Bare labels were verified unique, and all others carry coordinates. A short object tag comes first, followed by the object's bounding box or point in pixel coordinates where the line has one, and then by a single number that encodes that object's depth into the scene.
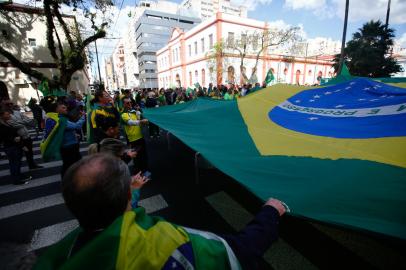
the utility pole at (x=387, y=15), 13.55
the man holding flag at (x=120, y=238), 0.75
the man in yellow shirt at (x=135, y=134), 4.29
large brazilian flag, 1.44
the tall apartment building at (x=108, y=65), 116.62
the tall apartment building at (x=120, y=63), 91.06
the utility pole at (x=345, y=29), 9.56
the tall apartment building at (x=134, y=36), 61.38
